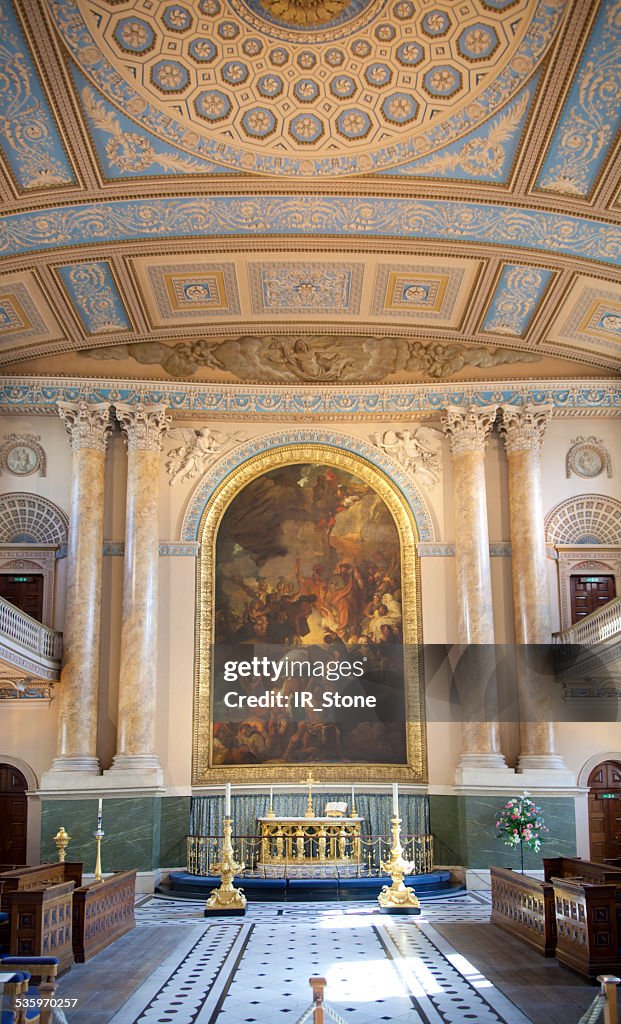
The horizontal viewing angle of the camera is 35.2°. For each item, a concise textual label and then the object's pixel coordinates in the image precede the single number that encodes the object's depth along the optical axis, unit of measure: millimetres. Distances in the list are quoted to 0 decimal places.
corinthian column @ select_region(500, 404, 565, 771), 17672
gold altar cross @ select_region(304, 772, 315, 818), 17141
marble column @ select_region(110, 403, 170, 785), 17547
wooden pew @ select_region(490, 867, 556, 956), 10367
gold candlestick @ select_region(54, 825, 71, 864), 14352
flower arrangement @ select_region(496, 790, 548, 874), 15180
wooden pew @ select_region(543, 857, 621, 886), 10641
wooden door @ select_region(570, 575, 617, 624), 18766
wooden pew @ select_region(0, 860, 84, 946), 9734
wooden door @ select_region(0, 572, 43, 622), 18391
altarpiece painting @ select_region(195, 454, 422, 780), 18172
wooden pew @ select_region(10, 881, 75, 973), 9188
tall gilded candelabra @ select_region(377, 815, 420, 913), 13852
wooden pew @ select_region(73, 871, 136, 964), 10375
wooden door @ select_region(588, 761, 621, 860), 17562
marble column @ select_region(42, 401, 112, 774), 17344
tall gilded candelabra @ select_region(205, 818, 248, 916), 13695
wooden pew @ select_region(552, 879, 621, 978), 9109
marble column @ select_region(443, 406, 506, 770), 17766
